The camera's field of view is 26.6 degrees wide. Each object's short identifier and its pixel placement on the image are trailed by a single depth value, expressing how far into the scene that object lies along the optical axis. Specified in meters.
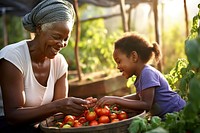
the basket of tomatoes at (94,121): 2.29
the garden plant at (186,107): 1.34
